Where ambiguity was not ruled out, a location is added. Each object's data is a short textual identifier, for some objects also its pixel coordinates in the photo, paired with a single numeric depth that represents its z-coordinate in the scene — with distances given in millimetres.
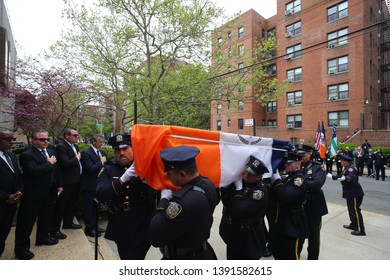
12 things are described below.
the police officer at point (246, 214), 2238
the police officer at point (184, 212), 1612
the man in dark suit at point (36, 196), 3102
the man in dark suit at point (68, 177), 3914
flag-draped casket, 2098
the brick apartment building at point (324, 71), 21906
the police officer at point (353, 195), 4594
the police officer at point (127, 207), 2463
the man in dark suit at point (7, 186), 2777
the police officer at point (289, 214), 2650
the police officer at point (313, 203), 3264
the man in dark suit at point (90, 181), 4172
